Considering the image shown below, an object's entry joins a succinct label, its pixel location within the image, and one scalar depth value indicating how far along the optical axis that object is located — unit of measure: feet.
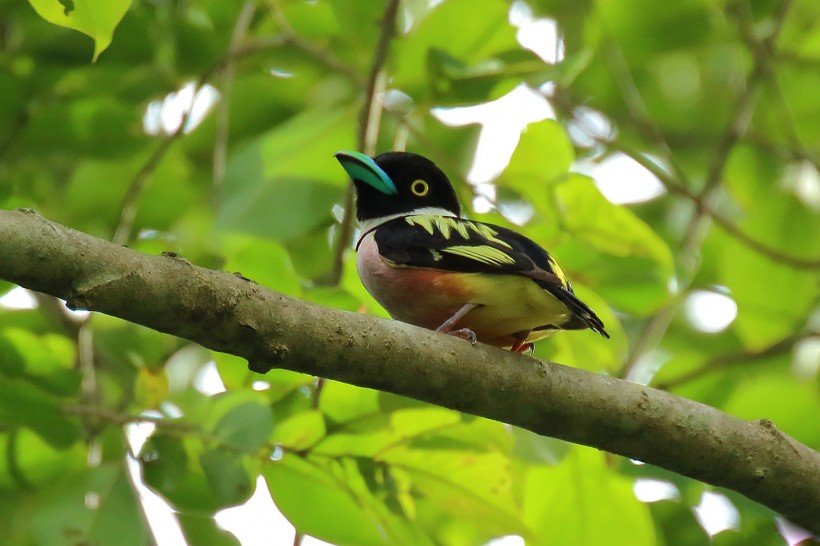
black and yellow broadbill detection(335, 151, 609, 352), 25.68
